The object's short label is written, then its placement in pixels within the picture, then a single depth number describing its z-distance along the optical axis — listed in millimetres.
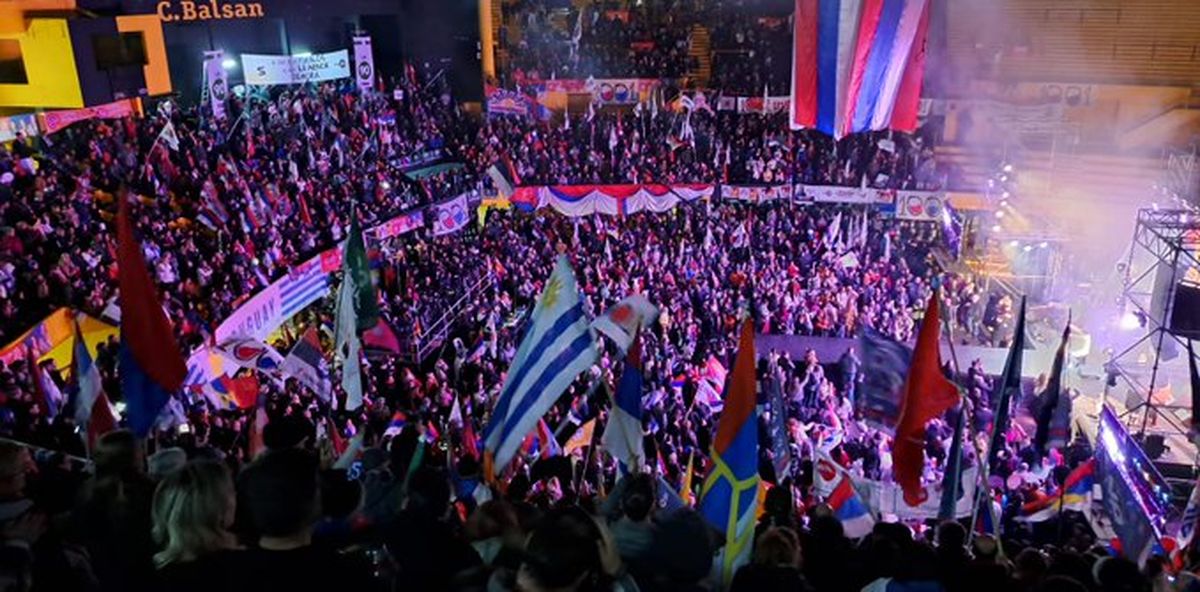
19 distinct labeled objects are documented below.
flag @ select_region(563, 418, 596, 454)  12633
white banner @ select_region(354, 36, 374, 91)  28625
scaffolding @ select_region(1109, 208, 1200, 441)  13680
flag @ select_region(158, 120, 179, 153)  18891
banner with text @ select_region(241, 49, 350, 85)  24859
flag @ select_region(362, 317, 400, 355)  12494
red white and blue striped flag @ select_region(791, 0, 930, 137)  18203
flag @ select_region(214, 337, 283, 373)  11172
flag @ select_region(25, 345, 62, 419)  10172
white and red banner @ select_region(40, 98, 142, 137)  20266
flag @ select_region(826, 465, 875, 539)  8312
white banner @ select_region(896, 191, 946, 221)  26234
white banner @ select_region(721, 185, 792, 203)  27719
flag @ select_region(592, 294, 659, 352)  8617
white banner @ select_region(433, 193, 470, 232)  24375
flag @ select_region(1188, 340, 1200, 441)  10112
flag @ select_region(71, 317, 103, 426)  7992
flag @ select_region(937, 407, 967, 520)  7816
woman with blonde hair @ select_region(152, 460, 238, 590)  3098
